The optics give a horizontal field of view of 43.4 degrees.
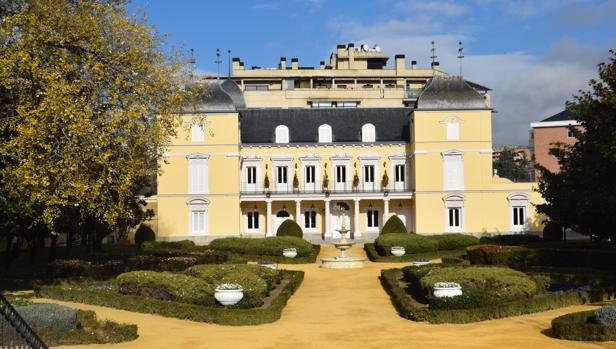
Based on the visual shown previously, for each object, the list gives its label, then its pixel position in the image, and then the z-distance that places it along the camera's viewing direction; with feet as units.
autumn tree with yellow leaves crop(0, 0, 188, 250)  69.00
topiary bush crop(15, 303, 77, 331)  51.85
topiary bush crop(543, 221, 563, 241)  156.16
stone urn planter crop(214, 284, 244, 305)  66.18
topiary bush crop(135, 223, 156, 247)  161.48
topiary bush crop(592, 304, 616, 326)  51.93
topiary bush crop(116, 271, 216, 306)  68.49
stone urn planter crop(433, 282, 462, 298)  66.13
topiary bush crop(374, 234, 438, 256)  131.54
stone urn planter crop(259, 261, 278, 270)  108.78
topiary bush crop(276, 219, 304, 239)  159.30
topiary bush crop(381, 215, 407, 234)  156.25
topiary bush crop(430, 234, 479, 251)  139.23
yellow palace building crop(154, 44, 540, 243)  170.81
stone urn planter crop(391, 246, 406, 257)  128.88
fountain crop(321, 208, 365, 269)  118.52
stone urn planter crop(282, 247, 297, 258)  129.99
